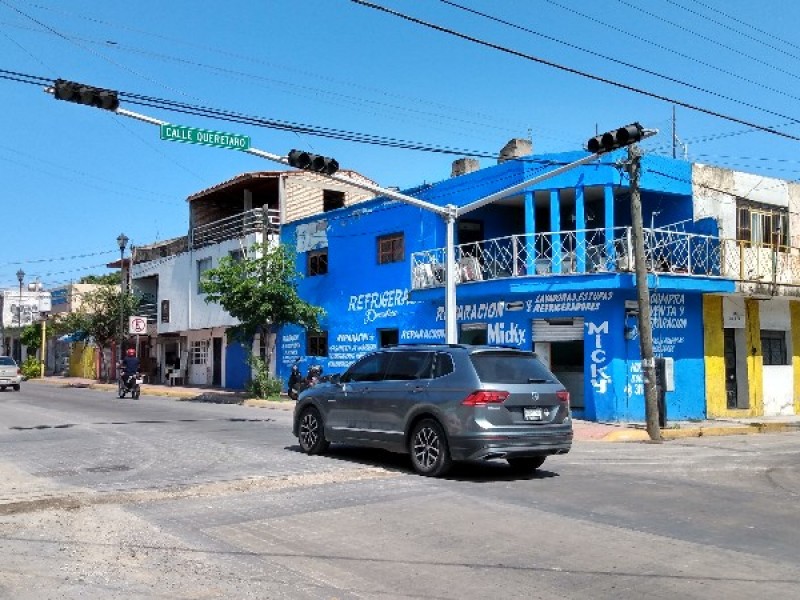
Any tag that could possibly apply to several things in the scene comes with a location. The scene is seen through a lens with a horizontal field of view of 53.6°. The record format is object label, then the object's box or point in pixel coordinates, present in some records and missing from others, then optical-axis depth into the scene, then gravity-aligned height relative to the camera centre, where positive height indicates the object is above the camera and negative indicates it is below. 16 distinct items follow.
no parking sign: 37.16 +1.66
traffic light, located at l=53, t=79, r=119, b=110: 12.62 +4.32
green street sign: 14.23 +4.11
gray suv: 10.30 -0.70
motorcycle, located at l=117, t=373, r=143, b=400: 29.56 -0.88
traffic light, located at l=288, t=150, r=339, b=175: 15.73 +3.92
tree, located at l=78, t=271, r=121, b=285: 47.81 +5.05
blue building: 20.83 +2.25
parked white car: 35.48 -0.54
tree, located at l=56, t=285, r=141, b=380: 40.03 +2.28
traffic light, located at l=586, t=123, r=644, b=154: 14.55 +4.03
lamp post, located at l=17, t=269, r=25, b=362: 53.69 +5.92
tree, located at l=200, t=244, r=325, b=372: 27.45 +2.29
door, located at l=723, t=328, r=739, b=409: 23.80 -0.57
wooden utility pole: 17.33 +0.78
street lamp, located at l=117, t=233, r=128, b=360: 37.81 +5.41
